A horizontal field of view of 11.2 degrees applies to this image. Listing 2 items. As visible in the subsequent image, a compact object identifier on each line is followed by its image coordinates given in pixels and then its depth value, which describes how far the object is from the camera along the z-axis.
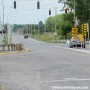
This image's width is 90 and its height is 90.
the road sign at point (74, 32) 68.94
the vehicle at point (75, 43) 67.94
